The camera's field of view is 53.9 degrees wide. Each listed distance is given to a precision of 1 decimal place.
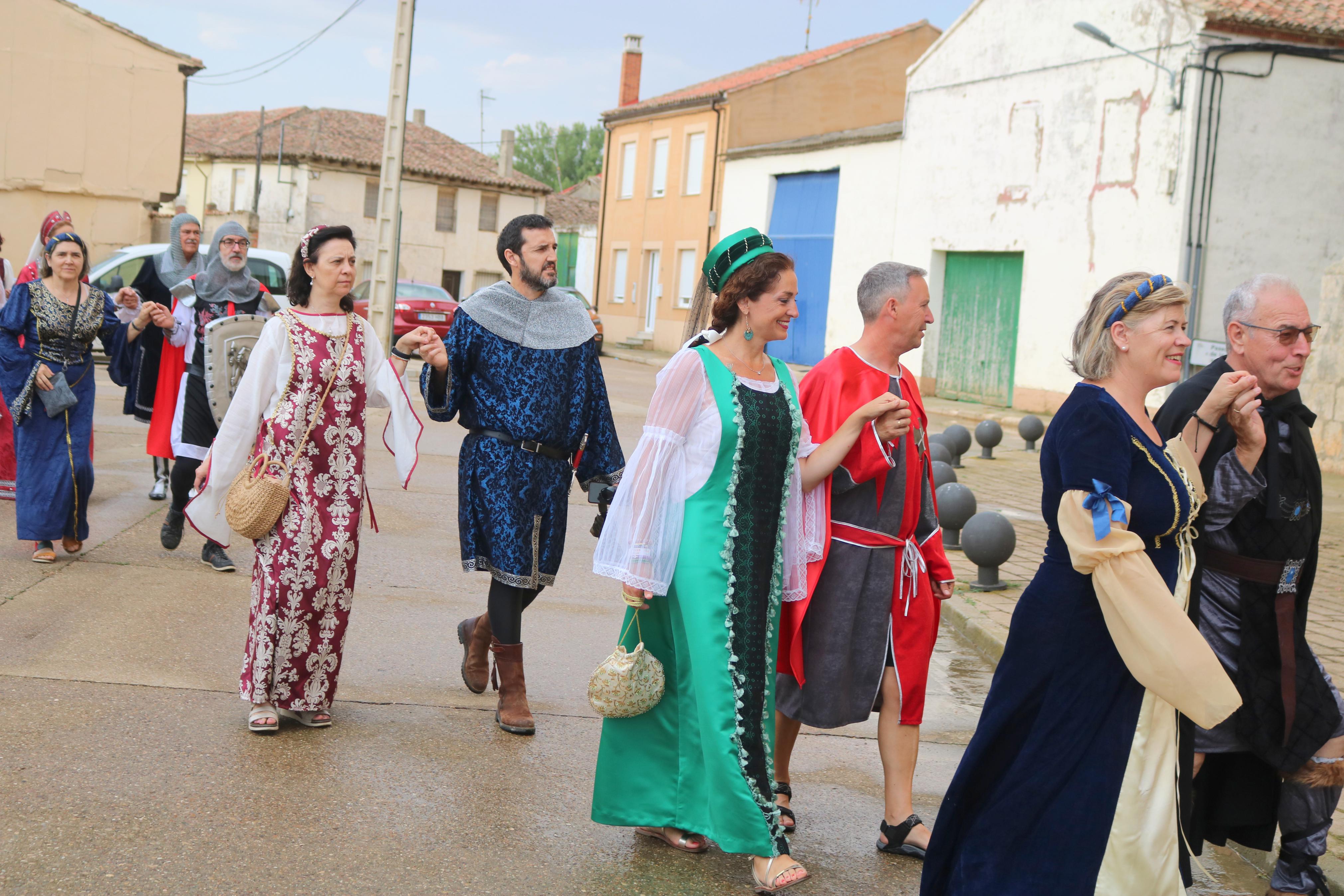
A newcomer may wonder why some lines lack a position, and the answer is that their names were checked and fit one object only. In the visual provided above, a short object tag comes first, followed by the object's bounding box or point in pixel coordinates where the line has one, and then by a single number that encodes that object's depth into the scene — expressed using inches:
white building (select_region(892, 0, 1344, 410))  792.9
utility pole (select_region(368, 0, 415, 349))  723.4
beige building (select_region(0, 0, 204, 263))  1121.4
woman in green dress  152.9
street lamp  733.3
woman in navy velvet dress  129.6
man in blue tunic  200.5
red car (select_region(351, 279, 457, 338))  1054.4
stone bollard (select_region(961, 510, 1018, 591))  323.6
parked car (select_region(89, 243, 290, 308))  709.9
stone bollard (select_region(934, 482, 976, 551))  370.3
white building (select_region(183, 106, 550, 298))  1967.3
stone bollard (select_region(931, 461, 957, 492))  411.2
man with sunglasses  151.3
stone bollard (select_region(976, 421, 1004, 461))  617.9
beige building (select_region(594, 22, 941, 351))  1423.5
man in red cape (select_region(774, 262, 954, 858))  168.2
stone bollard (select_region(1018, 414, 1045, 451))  638.5
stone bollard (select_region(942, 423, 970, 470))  558.9
